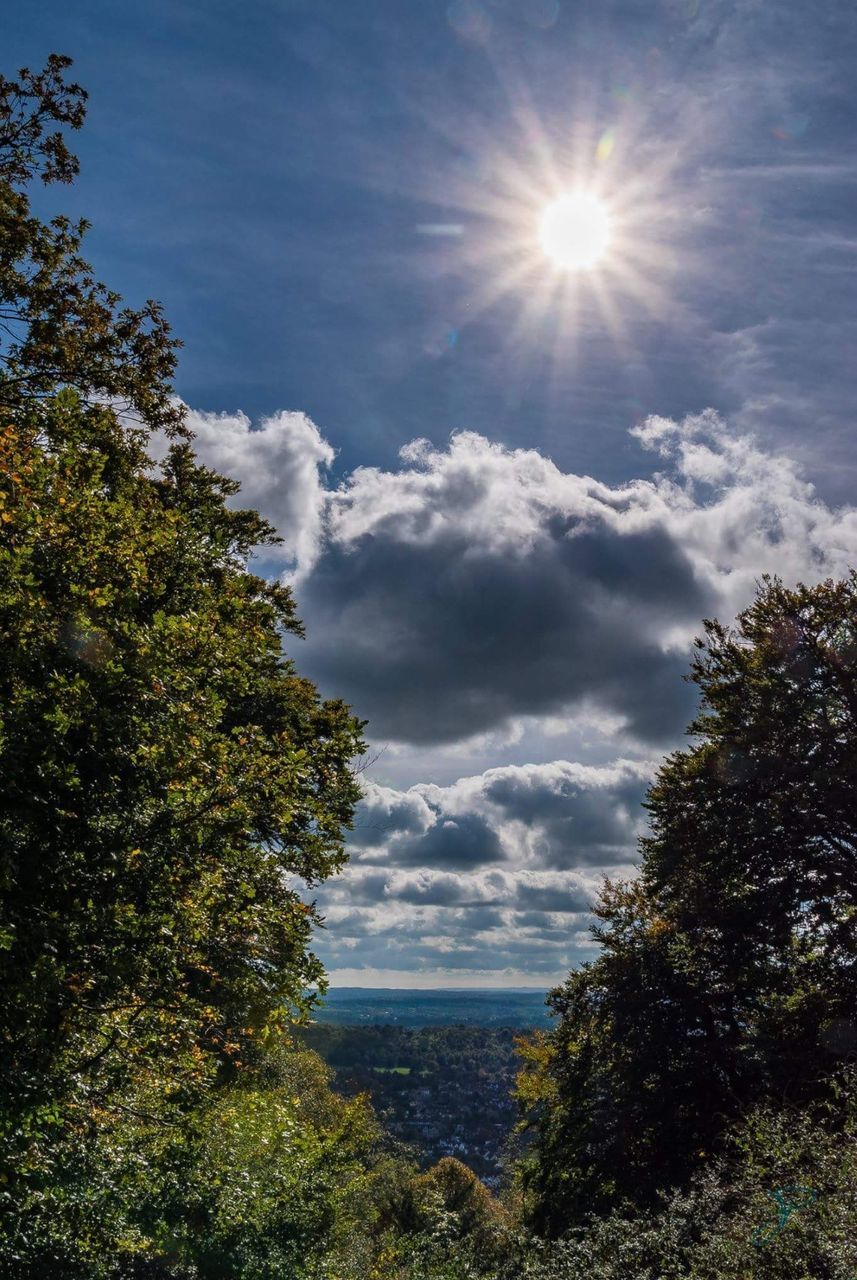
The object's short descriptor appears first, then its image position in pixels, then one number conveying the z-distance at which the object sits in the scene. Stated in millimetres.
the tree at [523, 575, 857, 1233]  21094
